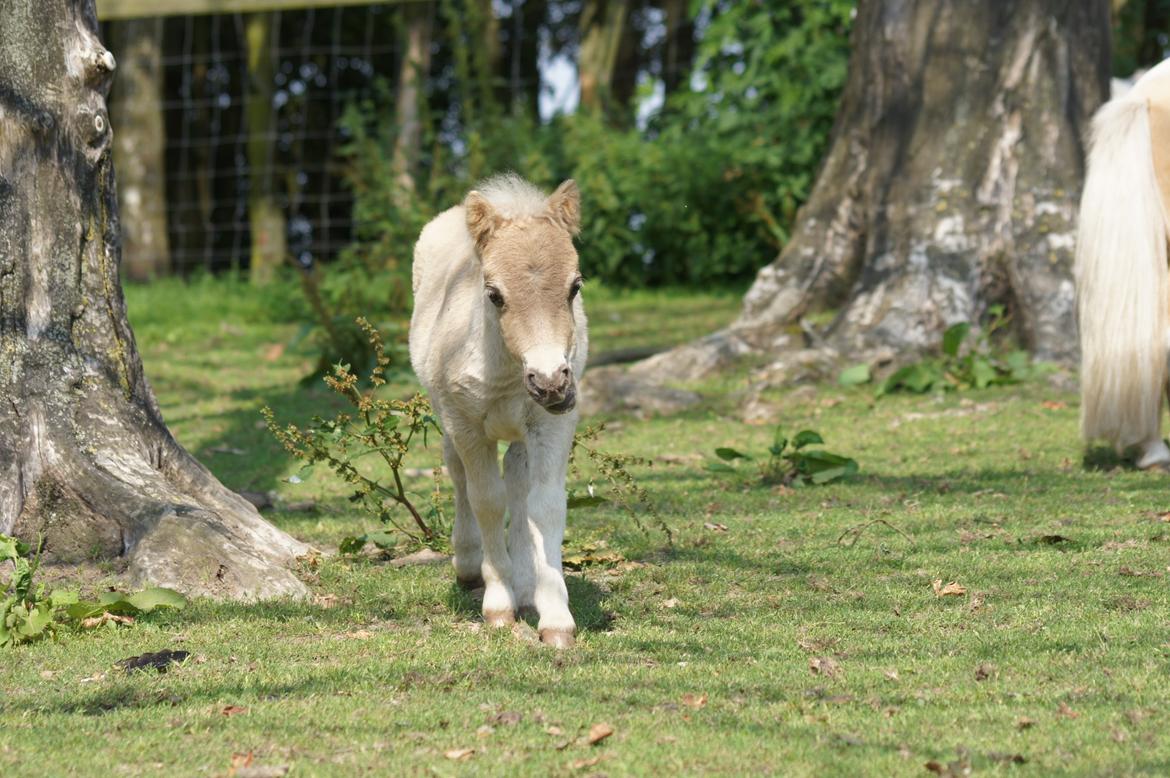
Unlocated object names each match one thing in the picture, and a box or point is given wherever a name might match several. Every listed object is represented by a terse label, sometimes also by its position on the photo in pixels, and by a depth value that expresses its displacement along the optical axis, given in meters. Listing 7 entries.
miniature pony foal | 8.82
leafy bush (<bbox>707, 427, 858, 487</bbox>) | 14.66
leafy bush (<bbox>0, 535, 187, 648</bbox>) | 9.48
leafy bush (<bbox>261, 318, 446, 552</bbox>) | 11.82
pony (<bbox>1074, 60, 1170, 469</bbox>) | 13.95
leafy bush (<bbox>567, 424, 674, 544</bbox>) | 11.66
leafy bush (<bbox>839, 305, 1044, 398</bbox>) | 19.00
